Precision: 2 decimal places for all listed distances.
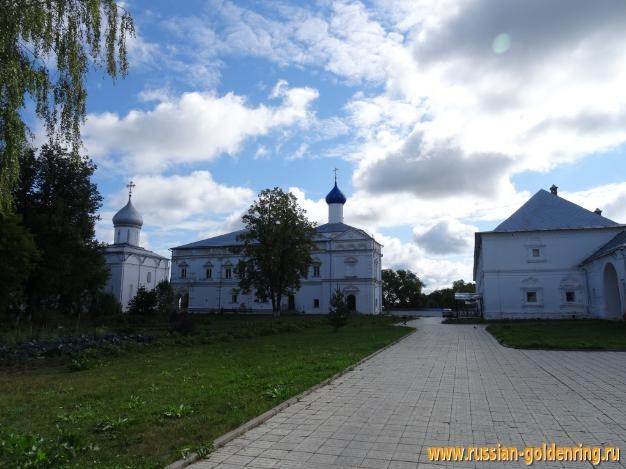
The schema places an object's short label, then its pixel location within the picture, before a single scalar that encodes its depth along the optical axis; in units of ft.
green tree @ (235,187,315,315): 127.13
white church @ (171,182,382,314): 199.52
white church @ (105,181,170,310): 209.97
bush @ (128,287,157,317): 119.75
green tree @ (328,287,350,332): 88.12
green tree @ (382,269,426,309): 315.37
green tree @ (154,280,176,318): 125.17
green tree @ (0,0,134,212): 24.80
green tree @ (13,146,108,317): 107.24
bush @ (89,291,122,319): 127.85
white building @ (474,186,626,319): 130.11
